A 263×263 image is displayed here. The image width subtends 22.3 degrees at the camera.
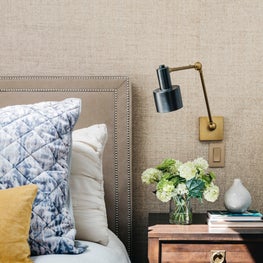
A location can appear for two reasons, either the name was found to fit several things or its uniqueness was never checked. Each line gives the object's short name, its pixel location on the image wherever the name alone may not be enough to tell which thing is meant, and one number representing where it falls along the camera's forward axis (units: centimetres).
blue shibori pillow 240
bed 244
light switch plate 313
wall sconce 274
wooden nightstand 262
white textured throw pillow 262
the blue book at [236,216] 273
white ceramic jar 280
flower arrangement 273
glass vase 278
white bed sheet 233
